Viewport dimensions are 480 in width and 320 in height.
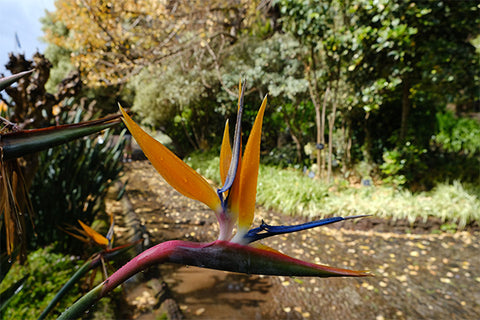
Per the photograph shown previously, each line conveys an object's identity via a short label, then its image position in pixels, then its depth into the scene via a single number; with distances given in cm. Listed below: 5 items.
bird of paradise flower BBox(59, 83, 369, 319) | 34
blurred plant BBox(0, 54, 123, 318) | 36
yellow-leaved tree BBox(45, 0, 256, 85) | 577
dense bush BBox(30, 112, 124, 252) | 225
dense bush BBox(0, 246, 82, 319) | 176
